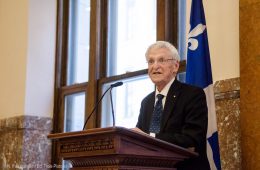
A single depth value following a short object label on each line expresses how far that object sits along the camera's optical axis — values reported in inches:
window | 369.3
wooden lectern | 181.0
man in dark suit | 210.4
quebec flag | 254.1
